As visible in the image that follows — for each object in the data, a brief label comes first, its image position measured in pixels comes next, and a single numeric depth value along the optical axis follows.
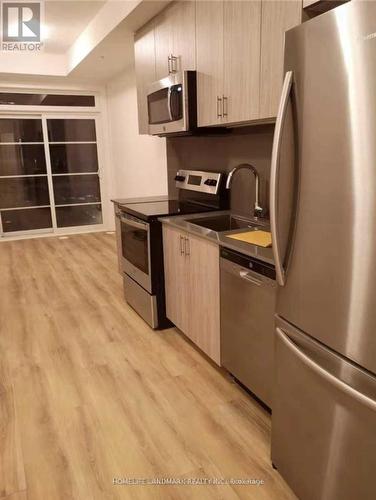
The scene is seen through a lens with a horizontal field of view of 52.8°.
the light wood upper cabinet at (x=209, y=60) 2.33
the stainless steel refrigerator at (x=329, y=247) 1.05
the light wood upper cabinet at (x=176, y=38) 2.63
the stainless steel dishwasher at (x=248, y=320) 1.79
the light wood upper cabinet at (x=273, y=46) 1.75
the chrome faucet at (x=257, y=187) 2.42
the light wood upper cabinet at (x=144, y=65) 3.26
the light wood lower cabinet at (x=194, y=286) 2.25
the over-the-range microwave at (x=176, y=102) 2.64
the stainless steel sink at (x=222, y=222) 2.75
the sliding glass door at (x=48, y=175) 6.24
